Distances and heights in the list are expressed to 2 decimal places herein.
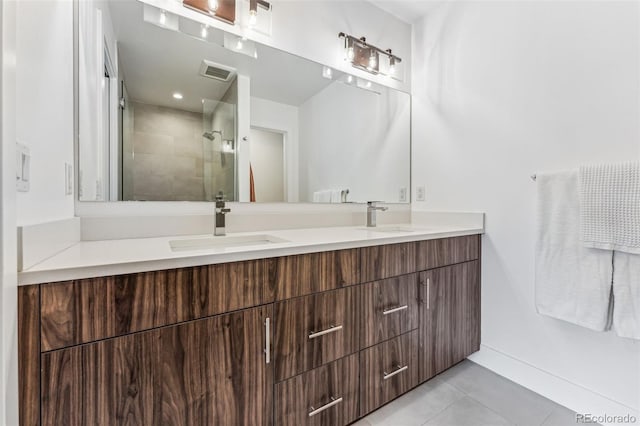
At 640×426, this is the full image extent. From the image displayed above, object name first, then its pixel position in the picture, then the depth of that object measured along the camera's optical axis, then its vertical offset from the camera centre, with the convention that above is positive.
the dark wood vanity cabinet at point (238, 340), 0.68 -0.42
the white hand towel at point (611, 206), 1.17 +0.02
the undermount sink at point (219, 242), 1.22 -0.16
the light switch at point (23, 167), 0.63 +0.09
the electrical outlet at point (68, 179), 1.02 +0.10
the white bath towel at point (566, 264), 1.26 -0.26
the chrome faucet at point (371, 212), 1.93 -0.03
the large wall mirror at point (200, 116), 1.22 +0.47
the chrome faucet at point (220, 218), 1.38 -0.06
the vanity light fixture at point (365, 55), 1.92 +1.08
